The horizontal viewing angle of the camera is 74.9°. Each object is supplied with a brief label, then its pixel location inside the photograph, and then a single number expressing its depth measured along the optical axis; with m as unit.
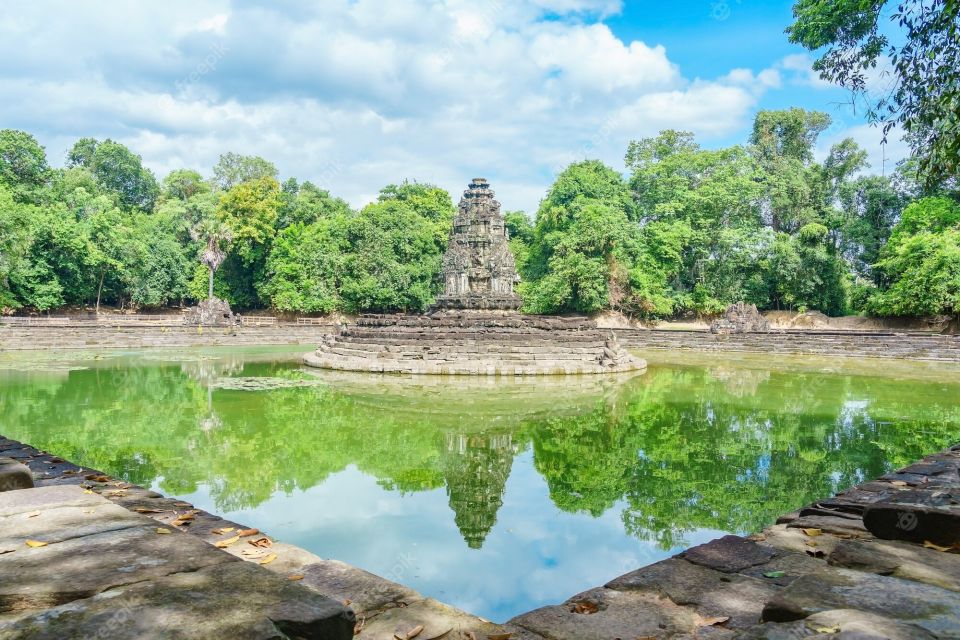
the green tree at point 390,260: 36.84
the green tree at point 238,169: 49.56
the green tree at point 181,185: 53.66
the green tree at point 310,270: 37.34
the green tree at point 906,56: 6.32
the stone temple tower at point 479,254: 23.86
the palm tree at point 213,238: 35.94
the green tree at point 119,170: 49.78
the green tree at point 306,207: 42.00
